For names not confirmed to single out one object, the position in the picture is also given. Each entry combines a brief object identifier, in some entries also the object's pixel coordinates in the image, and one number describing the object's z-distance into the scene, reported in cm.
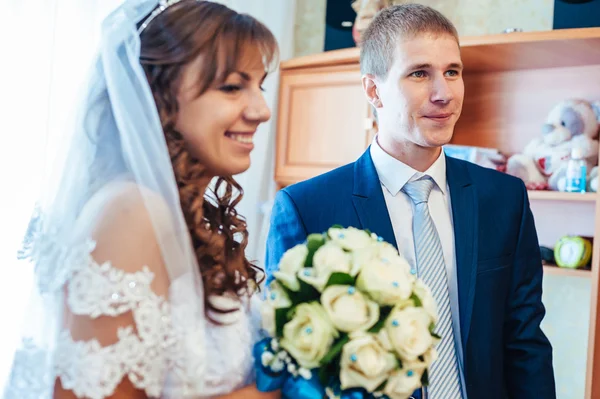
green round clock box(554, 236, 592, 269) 242
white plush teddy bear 249
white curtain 144
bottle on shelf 242
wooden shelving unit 246
